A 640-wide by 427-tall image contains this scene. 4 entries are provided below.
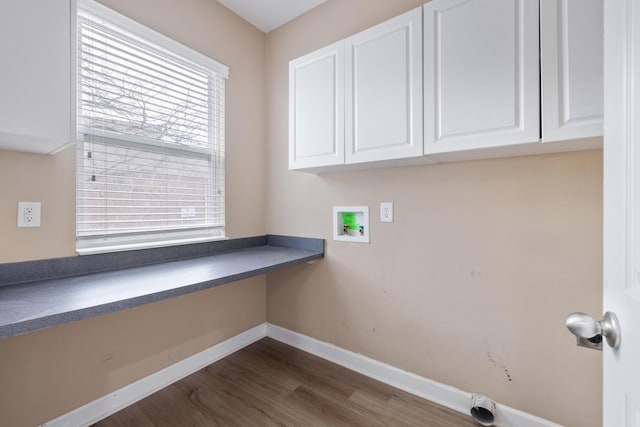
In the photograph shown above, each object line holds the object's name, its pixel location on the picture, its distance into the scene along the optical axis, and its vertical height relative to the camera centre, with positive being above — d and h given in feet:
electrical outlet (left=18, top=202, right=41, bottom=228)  4.27 -0.01
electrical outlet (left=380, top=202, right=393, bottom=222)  6.02 +0.04
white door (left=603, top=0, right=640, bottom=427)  1.61 +0.04
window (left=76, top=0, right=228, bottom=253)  4.96 +1.56
